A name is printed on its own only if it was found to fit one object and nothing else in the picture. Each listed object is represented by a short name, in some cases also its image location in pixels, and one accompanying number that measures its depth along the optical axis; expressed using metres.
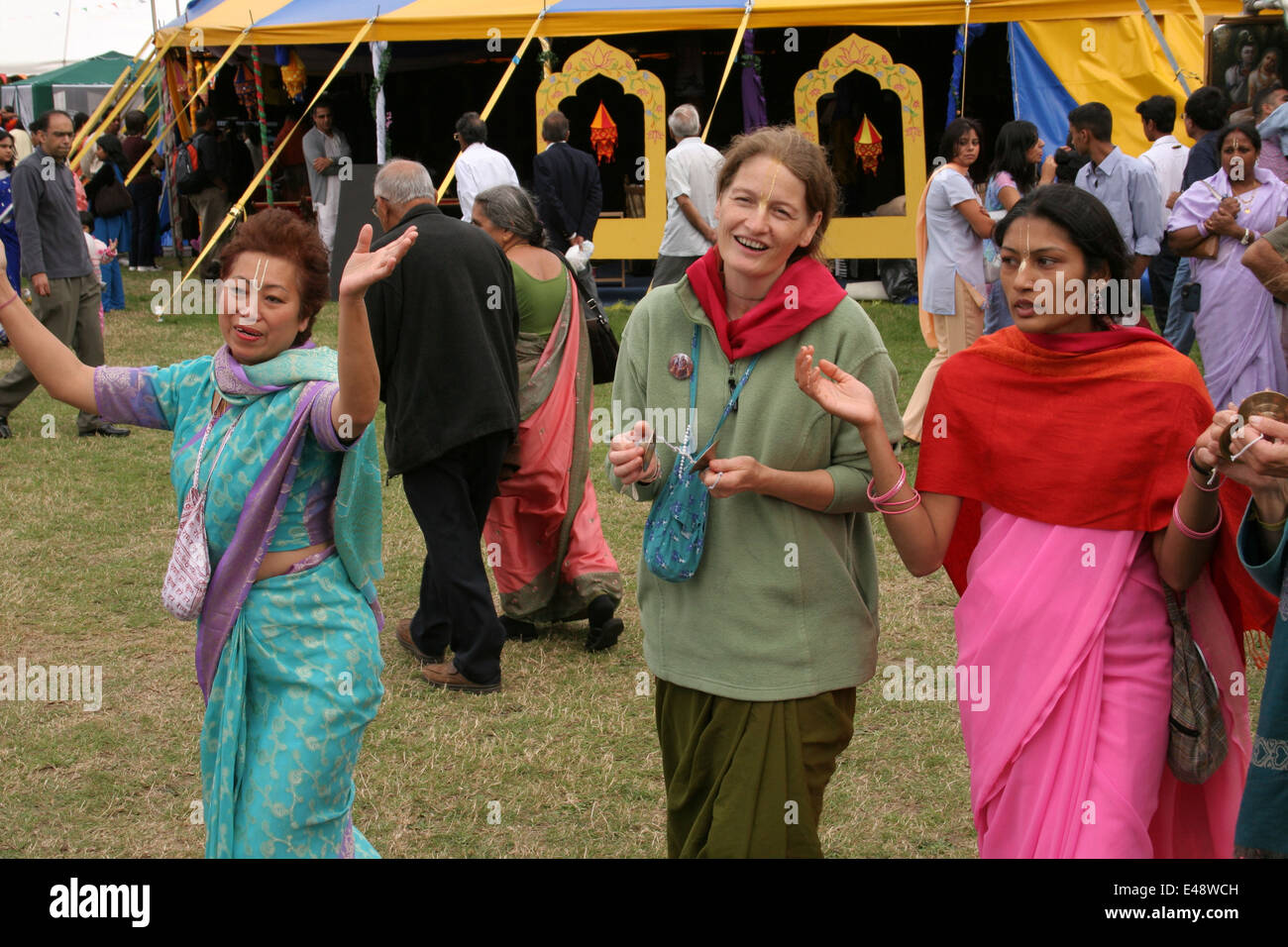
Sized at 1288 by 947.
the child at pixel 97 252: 9.19
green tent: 24.62
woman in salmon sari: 5.19
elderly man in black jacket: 4.59
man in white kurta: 15.41
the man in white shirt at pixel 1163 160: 9.27
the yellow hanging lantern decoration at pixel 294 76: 15.49
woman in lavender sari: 6.26
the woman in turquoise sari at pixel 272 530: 2.73
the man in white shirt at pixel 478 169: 10.75
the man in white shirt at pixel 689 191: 10.24
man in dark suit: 10.84
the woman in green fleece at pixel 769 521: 2.61
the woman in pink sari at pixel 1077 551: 2.45
